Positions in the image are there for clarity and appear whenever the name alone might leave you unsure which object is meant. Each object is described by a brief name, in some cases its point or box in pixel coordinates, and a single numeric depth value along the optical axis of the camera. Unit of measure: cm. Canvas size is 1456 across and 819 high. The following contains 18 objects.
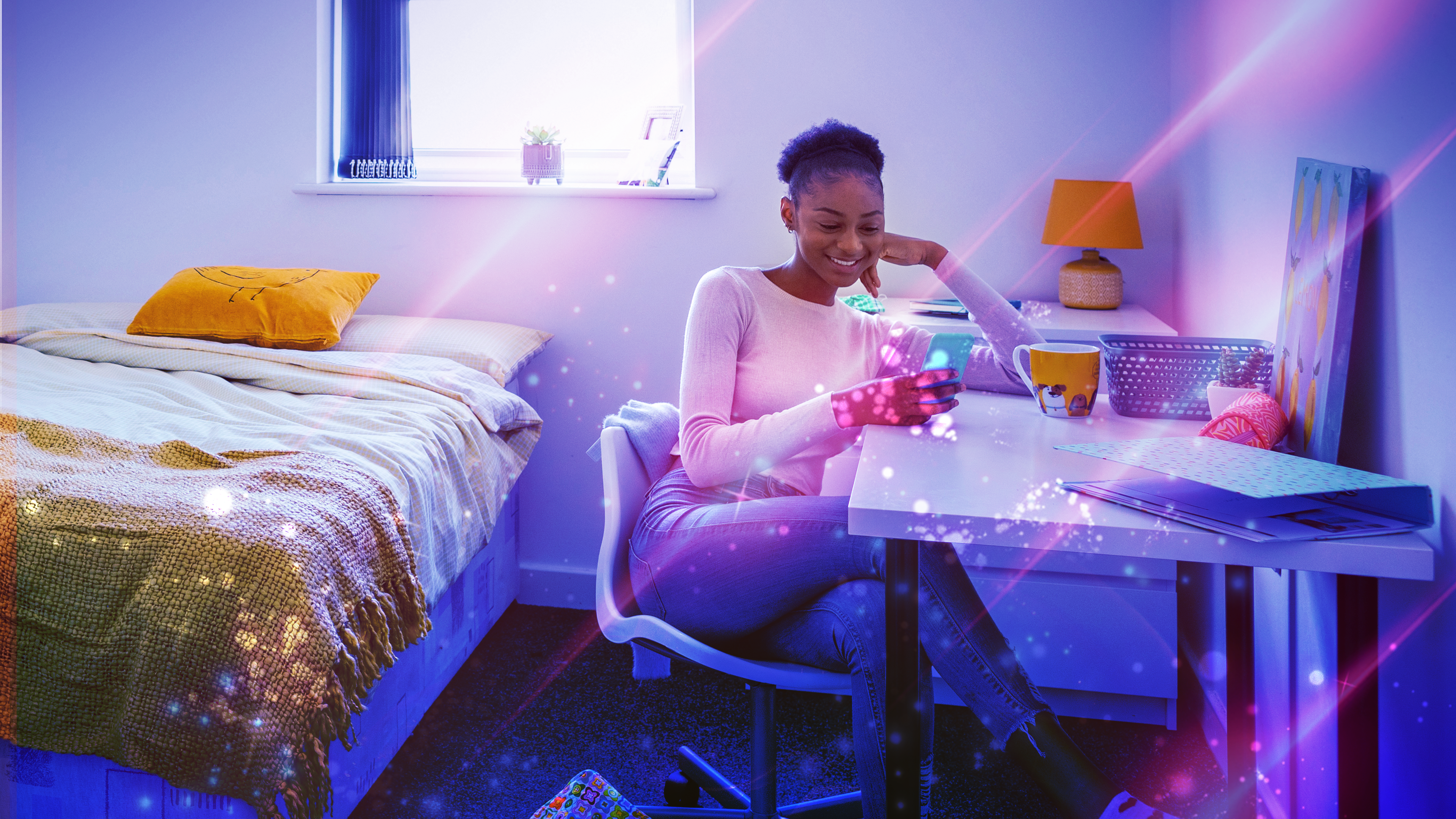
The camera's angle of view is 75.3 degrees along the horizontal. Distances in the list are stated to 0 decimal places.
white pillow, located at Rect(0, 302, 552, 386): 240
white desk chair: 126
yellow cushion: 241
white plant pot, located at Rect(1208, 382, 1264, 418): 131
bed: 134
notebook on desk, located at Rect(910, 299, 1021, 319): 219
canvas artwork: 114
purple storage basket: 138
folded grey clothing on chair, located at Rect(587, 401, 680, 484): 152
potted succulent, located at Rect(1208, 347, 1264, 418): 138
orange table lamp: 229
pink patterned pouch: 116
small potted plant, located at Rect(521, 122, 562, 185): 274
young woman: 115
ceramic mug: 138
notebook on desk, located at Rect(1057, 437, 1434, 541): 85
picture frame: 264
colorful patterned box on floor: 142
